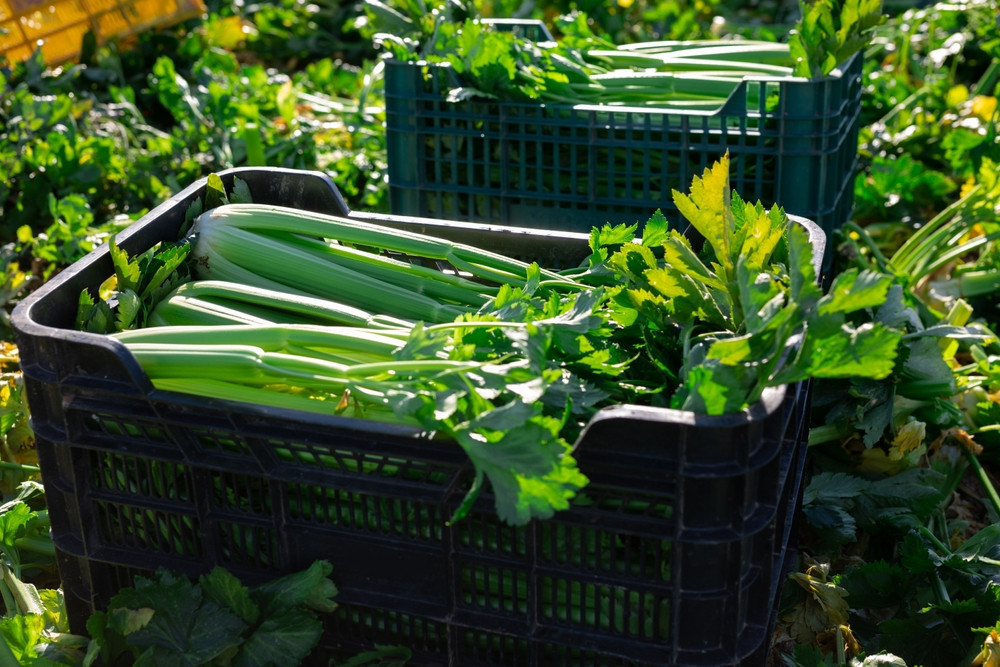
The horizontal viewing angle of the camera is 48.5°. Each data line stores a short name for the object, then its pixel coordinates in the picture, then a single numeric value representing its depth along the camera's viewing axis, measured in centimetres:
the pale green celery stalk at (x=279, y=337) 195
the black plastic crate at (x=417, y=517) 169
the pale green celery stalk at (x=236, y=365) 188
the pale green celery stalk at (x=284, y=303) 213
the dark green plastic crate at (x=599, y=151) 295
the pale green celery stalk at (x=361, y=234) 234
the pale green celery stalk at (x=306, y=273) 223
